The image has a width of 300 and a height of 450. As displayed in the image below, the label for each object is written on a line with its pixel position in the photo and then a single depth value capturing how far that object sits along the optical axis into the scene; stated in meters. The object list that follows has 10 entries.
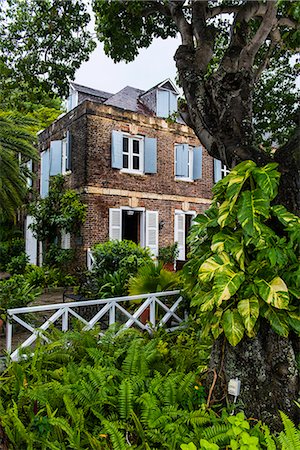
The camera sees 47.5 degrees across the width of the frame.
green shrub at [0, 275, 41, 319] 5.08
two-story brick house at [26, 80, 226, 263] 10.90
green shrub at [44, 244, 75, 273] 10.93
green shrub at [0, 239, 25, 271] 13.88
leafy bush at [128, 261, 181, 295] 6.01
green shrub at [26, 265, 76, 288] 10.31
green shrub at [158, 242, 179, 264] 12.04
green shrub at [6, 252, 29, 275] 12.27
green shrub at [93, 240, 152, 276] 8.25
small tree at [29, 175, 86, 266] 10.73
